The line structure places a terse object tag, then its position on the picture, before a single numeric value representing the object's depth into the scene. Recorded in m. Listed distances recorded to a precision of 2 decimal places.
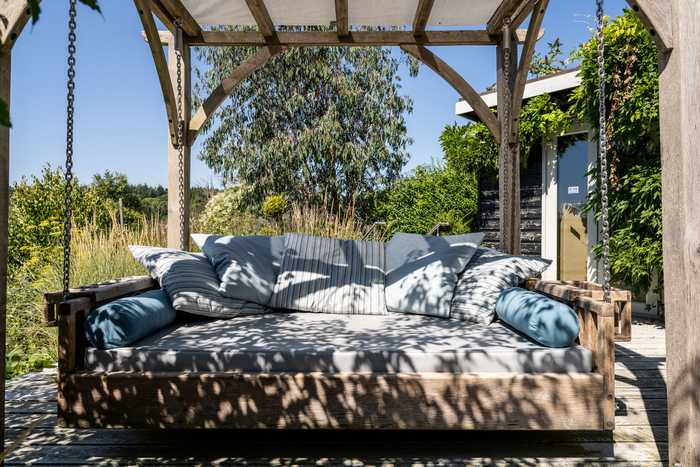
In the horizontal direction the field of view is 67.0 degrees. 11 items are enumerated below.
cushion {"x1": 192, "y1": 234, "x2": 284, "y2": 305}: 3.08
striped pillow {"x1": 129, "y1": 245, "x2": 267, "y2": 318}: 2.89
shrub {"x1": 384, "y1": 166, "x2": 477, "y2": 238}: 8.06
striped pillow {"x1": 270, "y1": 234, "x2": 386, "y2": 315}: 3.21
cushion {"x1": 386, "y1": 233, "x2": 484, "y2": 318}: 3.05
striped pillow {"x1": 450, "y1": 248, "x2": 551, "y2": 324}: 2.90
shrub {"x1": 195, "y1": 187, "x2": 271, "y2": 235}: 6.57
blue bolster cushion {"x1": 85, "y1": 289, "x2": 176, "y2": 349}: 2.28
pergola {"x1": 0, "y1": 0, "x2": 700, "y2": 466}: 3.62
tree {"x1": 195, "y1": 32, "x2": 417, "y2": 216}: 10.46
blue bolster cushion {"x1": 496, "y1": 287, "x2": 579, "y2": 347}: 2.24
